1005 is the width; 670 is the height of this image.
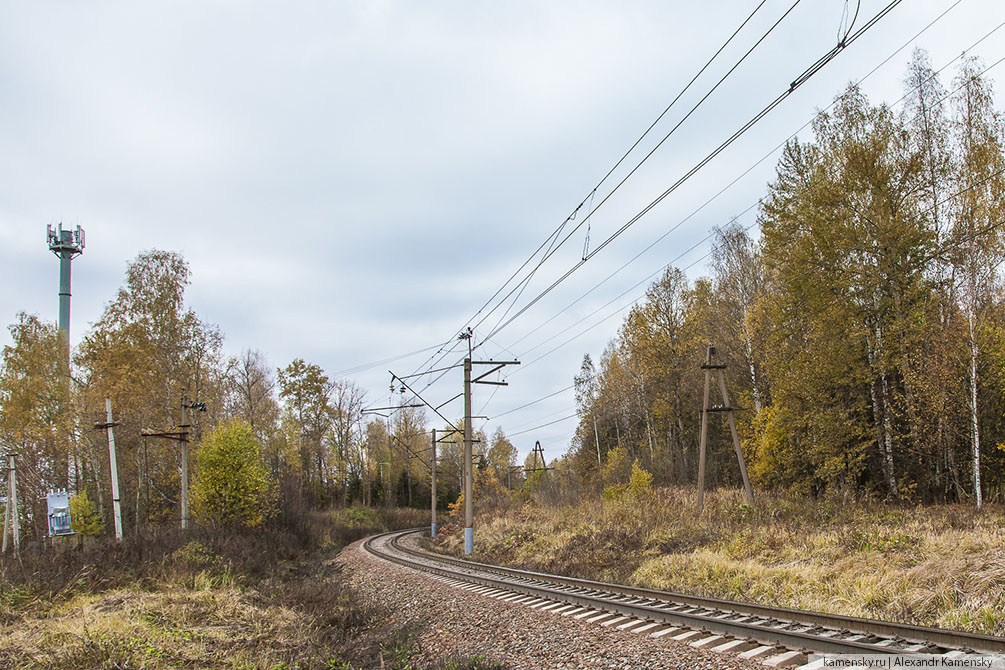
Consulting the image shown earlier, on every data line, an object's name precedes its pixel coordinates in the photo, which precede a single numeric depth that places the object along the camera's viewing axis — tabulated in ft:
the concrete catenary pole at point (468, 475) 79.39
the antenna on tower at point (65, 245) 204.23
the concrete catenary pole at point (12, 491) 84.79
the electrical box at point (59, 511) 71.81
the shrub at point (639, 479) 96.60
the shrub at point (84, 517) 96.84
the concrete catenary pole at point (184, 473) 78.02
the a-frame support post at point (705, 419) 65.36
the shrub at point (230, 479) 84.48
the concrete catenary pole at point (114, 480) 65.01
